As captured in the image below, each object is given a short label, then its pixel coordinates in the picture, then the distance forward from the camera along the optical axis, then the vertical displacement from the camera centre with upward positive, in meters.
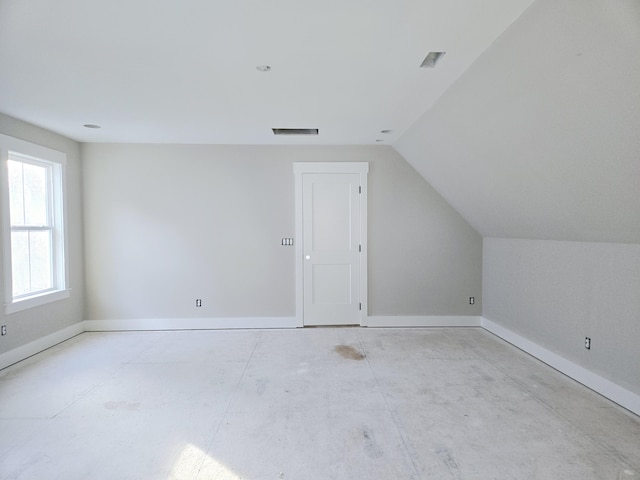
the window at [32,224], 3.22 +0.08
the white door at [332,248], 4.41 -0.24
